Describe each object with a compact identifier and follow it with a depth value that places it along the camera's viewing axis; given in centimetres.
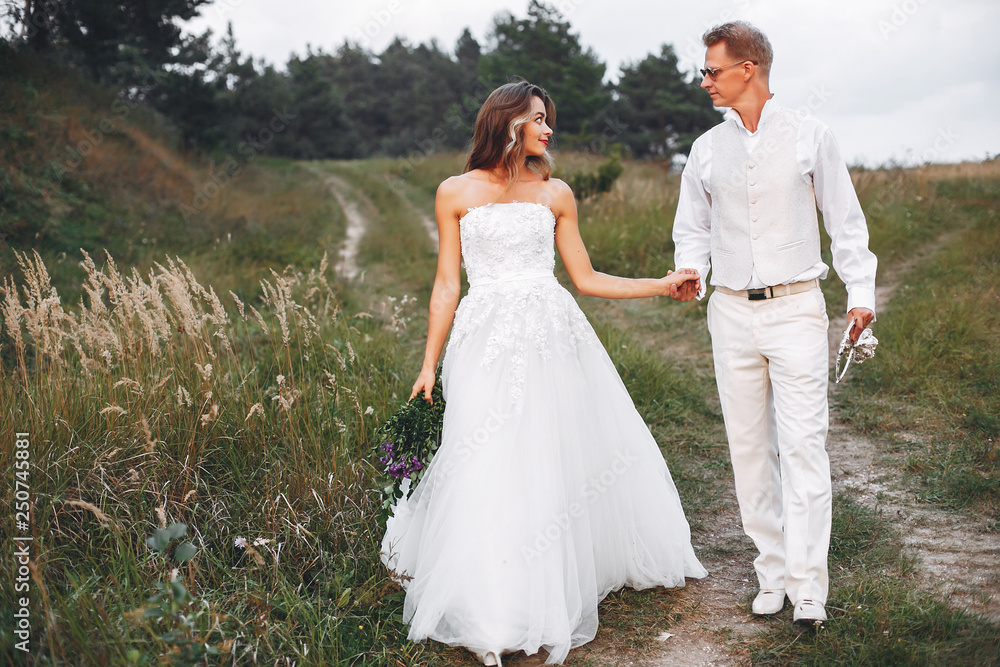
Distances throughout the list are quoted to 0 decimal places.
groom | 280
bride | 273
